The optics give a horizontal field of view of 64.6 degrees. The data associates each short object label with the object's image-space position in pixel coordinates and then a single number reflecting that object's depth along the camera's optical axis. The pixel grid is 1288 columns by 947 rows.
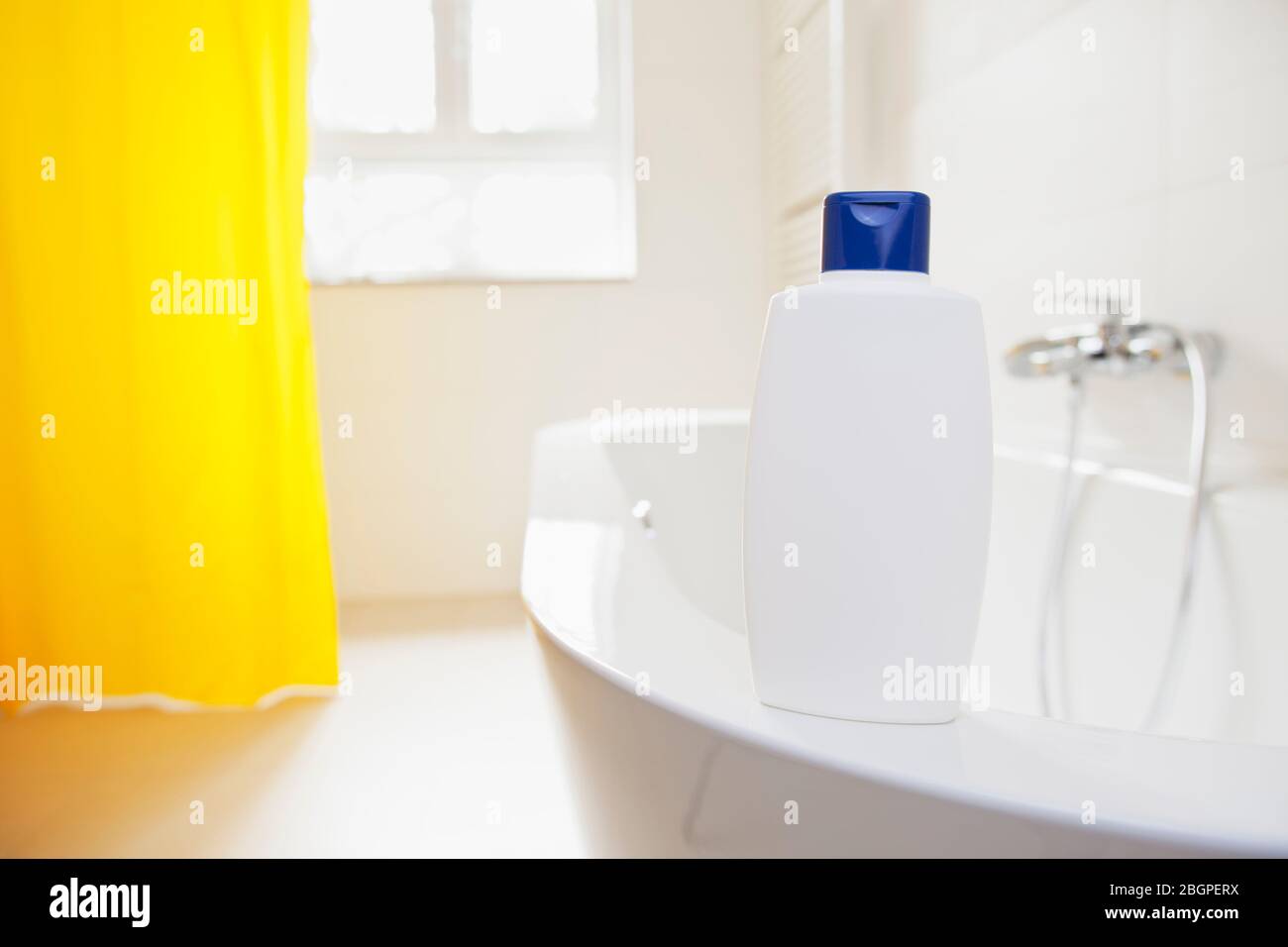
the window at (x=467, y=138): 2.89
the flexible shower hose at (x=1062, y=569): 1.02
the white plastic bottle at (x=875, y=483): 0.43
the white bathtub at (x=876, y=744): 0.38
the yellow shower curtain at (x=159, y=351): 1.86
